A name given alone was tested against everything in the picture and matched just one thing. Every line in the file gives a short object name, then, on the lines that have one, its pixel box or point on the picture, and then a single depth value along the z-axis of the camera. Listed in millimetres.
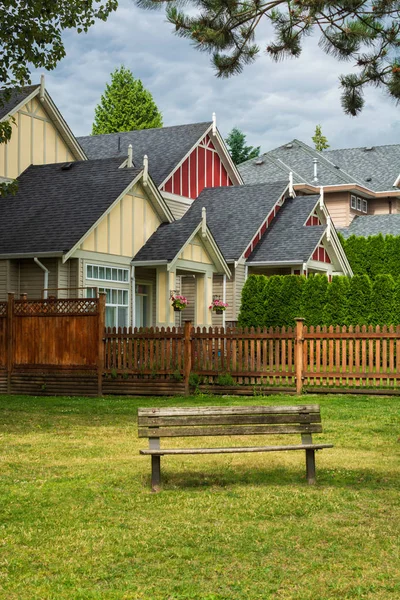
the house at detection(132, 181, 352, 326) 33375
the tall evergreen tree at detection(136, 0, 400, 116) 11312
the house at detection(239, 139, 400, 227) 53469
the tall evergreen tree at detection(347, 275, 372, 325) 26703
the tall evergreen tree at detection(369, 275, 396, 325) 26625
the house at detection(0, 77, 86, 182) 29359
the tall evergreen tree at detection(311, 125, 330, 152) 91812
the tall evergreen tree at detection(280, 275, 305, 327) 28531
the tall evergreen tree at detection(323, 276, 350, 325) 27016
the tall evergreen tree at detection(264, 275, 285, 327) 29234
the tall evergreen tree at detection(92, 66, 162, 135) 65688
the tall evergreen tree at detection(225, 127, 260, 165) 82812
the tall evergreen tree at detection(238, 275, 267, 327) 29812
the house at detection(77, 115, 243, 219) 35056
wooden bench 9047
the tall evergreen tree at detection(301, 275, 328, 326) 27938
